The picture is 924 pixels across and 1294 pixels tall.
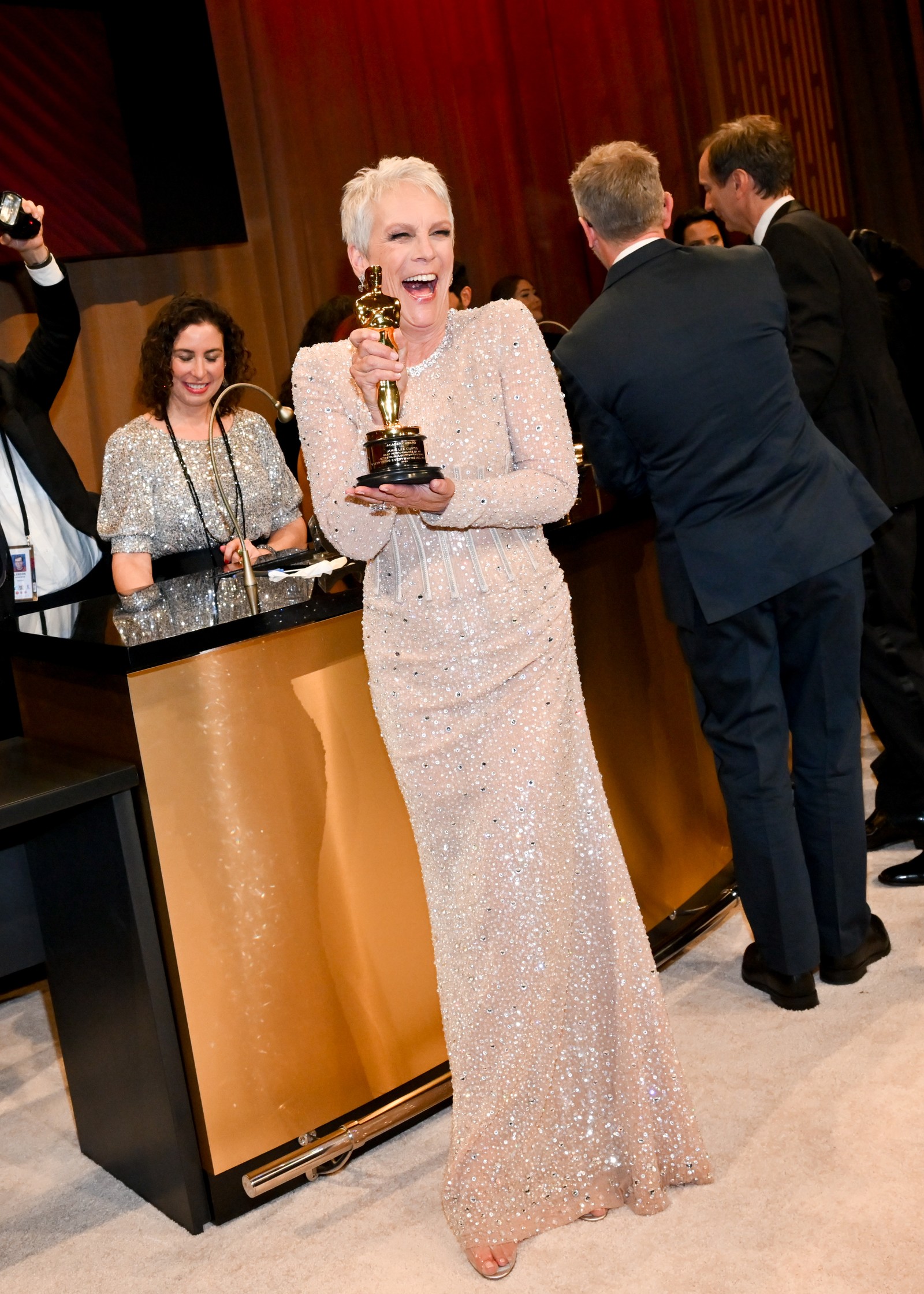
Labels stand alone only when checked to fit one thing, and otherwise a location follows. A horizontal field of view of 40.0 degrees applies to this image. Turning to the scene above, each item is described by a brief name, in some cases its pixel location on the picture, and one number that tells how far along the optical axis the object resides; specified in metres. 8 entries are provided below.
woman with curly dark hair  3.86
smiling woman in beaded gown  2.12
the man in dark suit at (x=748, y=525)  2.68
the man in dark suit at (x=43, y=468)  4.06
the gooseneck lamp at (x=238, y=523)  3.01
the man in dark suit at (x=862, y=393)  3.31
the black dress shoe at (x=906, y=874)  3.51
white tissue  3.09
